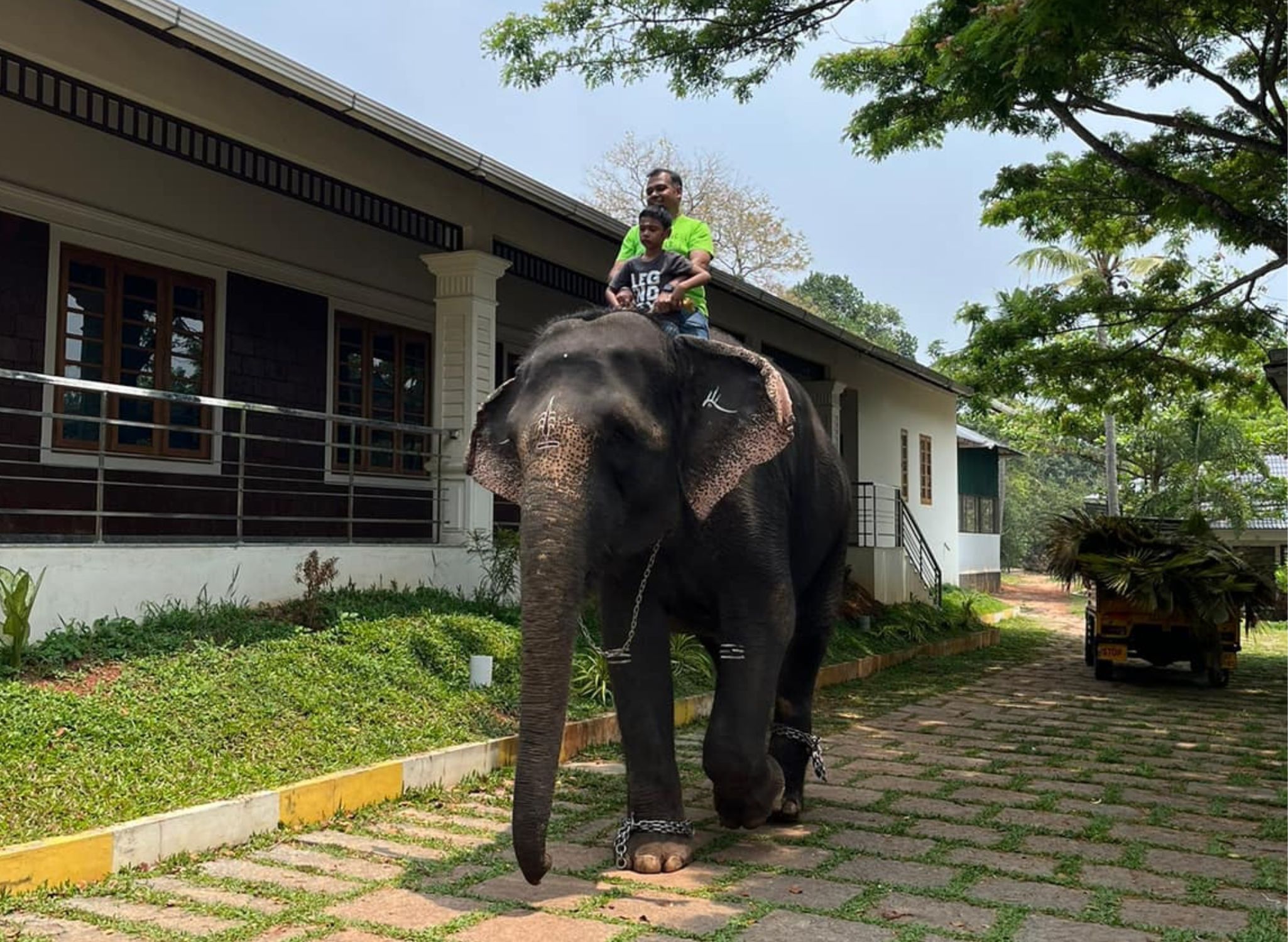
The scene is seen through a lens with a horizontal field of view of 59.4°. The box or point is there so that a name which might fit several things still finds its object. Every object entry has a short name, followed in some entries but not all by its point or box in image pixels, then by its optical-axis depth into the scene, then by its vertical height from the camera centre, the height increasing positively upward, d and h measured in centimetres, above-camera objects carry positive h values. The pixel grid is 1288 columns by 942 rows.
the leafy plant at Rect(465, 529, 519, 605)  1031 -15
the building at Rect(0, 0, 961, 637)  776 +244
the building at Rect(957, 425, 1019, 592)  3031 +133
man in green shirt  586 +168
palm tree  2844 +828
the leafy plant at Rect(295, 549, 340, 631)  842 -25
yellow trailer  1180 -89
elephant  393 +6
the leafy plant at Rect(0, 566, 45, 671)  637 -39
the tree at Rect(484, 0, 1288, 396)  1026 +452
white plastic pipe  786 -85
